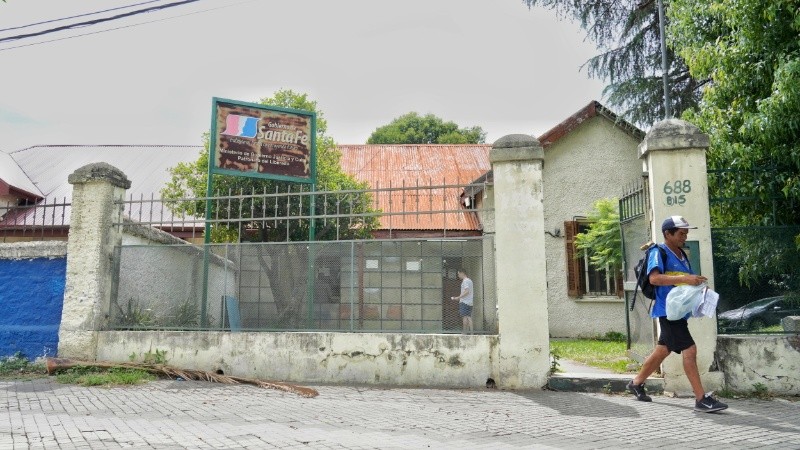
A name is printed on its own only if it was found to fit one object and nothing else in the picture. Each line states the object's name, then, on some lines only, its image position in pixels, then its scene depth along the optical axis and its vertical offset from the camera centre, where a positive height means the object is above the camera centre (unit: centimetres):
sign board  930 +261
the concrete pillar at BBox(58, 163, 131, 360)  786 +59
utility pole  1220 +523
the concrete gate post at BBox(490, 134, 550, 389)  653 +43
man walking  531 -13
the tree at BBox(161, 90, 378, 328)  743 +175
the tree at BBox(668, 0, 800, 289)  641 +216
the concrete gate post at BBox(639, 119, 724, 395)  619 +125
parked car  627 -14
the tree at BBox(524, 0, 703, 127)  1431 +615
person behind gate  681 -6
